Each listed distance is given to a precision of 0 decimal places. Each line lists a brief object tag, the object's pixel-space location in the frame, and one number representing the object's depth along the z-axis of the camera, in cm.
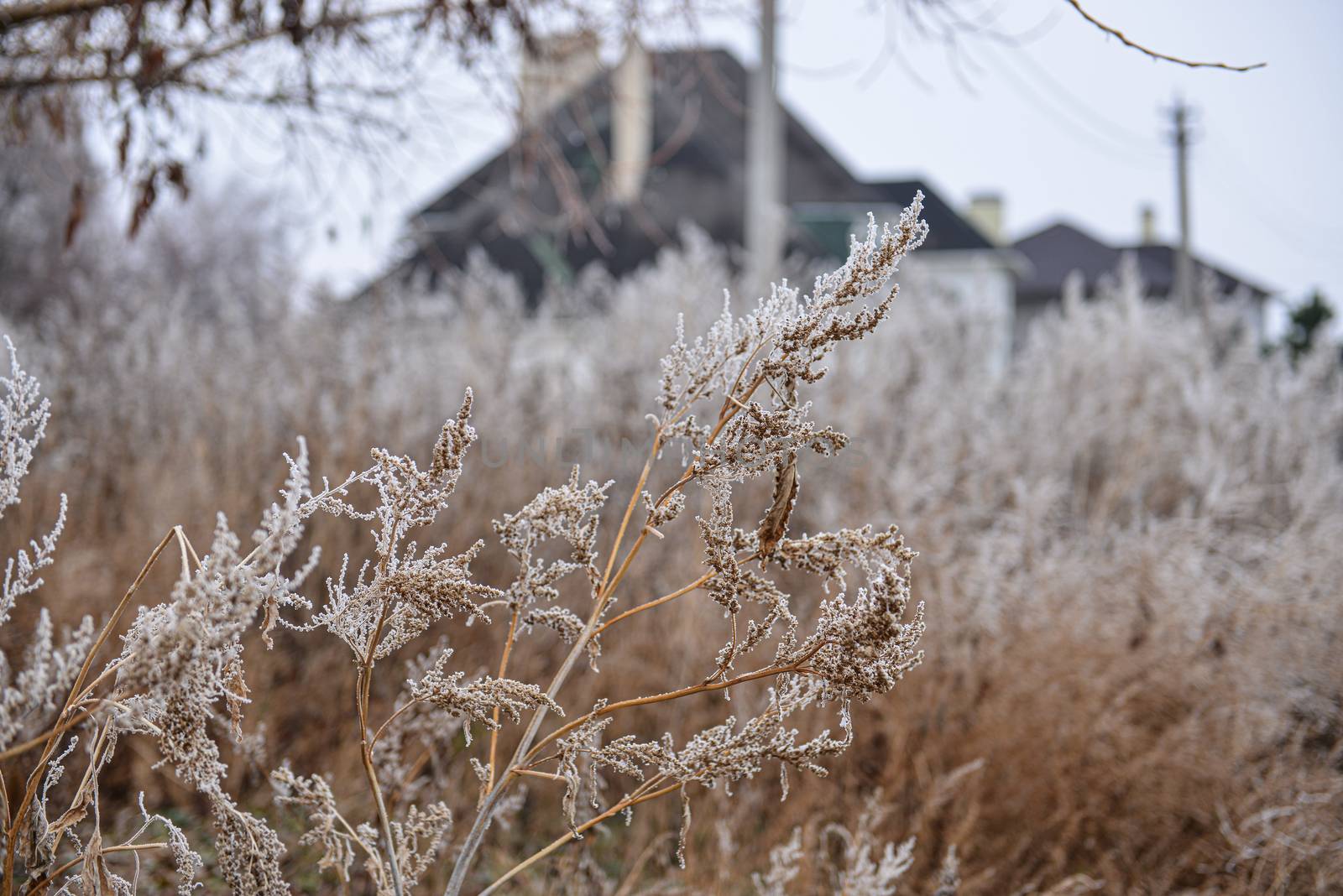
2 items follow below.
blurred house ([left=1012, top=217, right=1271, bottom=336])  3331
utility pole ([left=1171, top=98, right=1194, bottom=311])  2095
